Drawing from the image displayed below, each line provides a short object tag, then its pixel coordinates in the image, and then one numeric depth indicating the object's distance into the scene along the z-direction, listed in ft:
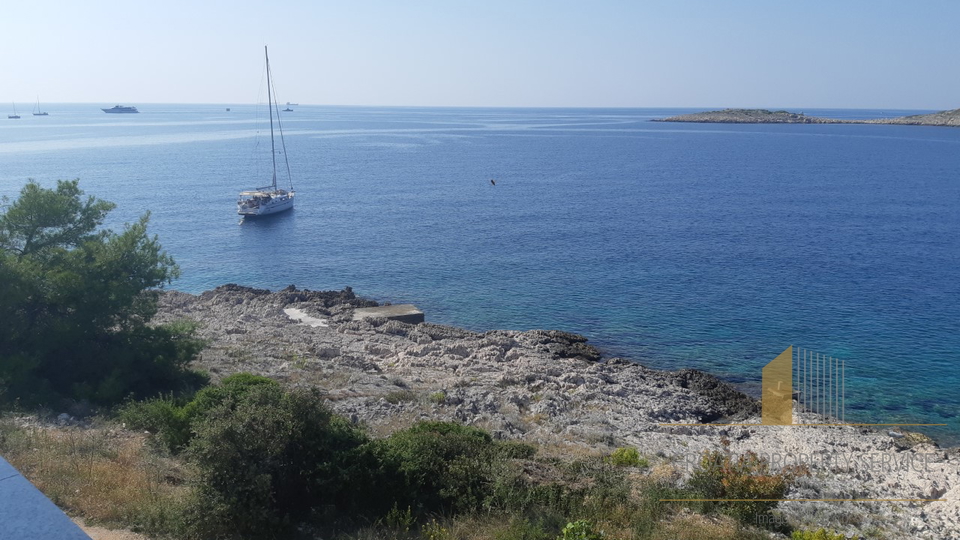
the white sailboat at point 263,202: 199.41
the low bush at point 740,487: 39.29
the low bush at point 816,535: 34.01
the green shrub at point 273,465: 32.76
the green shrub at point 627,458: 50.08
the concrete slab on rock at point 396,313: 108.99
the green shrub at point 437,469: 36.88
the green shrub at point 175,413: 45.42
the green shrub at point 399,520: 34.17
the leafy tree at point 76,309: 56.85
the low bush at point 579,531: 28.94
